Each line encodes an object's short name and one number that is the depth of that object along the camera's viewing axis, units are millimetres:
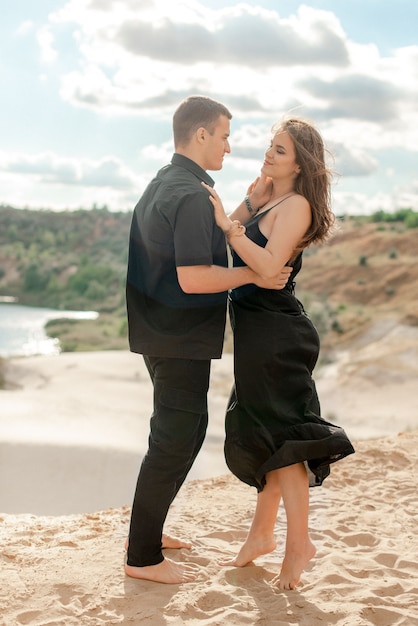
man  3088
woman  3303
